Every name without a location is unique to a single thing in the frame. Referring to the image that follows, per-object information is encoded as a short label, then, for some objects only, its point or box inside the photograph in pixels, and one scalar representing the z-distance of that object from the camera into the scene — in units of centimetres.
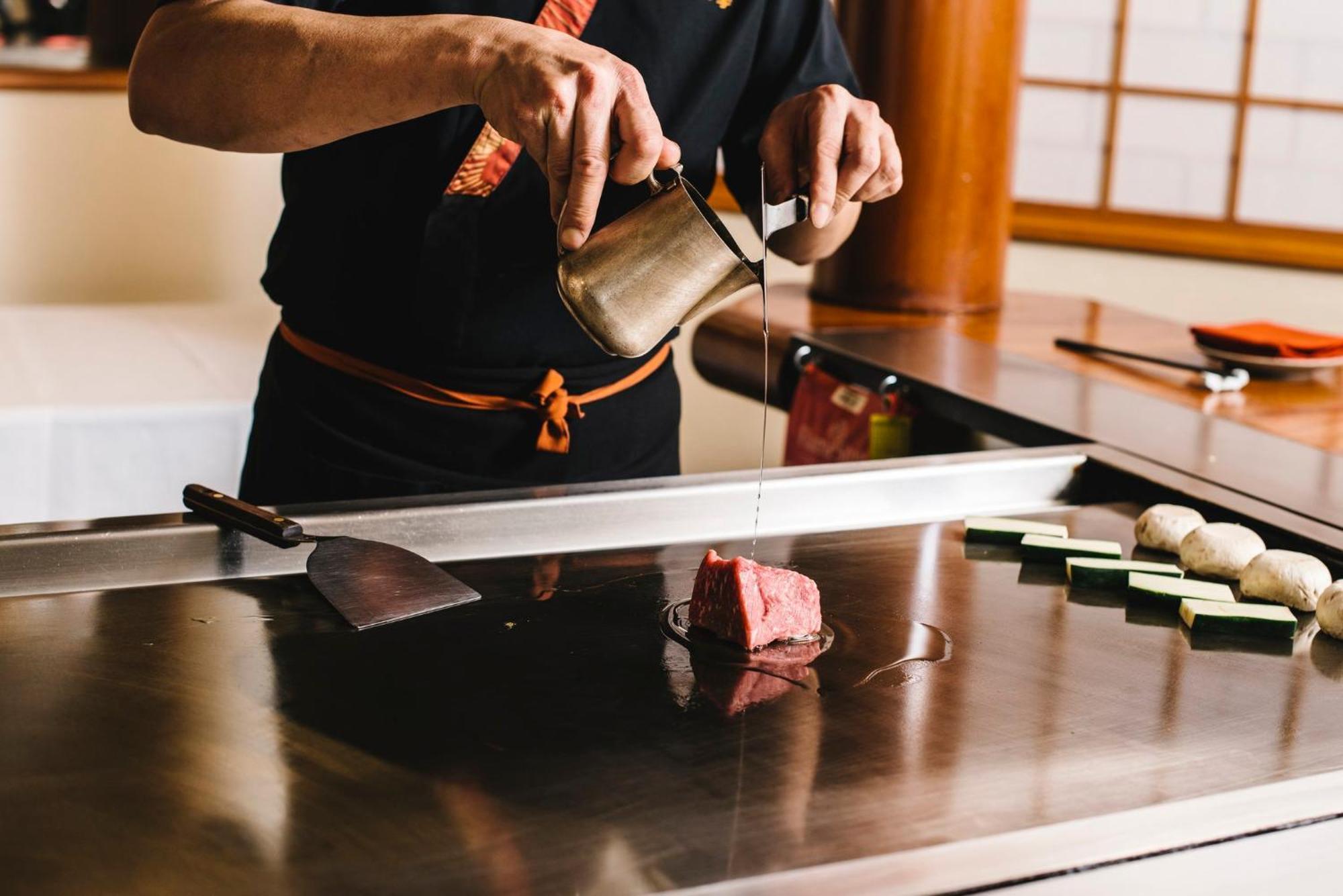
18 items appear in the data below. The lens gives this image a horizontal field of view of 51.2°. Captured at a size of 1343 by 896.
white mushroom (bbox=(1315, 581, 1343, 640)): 112
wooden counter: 186
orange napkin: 206
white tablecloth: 228
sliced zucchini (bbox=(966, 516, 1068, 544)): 131
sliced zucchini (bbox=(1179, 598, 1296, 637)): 112
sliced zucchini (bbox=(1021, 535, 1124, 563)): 126
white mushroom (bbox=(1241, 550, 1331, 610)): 117
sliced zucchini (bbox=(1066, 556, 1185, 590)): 121
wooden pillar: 262
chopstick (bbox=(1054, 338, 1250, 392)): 197
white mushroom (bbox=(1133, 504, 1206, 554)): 131
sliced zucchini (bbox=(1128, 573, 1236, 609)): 117
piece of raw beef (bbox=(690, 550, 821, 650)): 104
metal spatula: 107
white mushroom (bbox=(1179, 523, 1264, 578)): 124
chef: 122
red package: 203
